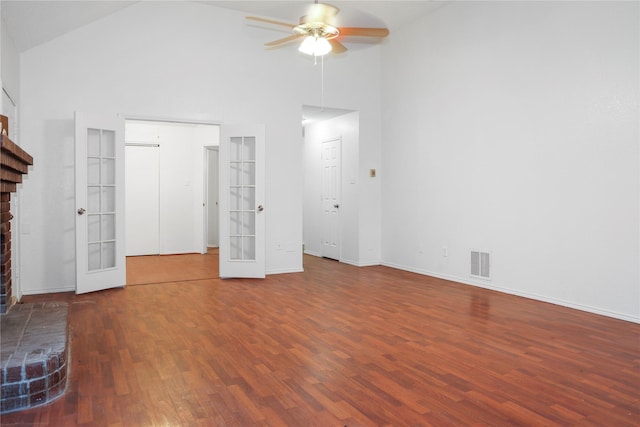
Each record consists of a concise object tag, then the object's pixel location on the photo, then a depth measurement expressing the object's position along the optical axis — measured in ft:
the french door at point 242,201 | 20.27
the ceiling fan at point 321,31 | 12.89
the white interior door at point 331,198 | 25.88
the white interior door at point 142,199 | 28.48
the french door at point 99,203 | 16.78
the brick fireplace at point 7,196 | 10.09
